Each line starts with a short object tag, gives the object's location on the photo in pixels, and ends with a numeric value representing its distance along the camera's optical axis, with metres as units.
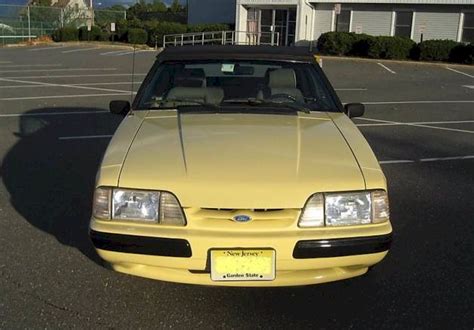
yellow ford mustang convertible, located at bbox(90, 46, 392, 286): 2.92
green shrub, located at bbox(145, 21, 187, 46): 33.44
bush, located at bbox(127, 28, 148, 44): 34.56
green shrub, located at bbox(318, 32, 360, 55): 27.42
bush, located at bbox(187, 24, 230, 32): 32.81
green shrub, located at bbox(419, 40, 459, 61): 25.19
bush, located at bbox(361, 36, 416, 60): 26.09
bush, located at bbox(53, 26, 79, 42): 36.78
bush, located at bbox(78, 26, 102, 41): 36.69
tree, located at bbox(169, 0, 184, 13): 67.72
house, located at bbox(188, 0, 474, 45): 27.69
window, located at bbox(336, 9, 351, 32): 30.05
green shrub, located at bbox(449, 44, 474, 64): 24.34
